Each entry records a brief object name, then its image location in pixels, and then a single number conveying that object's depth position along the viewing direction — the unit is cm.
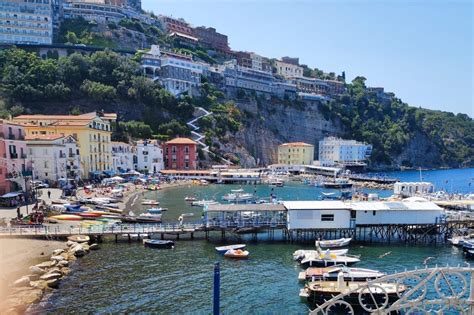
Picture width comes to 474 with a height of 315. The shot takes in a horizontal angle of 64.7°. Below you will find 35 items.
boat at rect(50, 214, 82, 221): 4762
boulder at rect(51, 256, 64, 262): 3228
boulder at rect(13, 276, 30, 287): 2644
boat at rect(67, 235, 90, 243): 3853
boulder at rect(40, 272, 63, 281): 2792
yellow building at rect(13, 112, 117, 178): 7720
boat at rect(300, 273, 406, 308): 2527
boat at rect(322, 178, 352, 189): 10181
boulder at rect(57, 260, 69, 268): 3120
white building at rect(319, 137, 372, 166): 15150
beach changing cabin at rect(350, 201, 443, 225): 4200
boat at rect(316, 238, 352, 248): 3884
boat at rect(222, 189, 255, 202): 7038
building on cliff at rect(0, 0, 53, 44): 12606
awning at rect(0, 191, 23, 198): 4769
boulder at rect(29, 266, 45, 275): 2912
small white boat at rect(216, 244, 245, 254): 3738
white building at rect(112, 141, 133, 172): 9175
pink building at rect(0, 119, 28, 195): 4938
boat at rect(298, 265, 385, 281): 2811
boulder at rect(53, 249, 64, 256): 3388
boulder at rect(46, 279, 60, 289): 2730
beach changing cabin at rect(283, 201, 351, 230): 4134
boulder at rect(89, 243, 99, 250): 3775
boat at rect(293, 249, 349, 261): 3451
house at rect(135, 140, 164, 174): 9962
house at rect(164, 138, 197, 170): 10750
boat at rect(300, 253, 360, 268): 3269
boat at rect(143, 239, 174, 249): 3925
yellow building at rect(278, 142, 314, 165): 13900
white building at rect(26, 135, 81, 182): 6525
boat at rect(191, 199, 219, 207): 6556
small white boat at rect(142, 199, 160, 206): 6362
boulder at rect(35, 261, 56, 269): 3019
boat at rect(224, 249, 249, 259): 3628
